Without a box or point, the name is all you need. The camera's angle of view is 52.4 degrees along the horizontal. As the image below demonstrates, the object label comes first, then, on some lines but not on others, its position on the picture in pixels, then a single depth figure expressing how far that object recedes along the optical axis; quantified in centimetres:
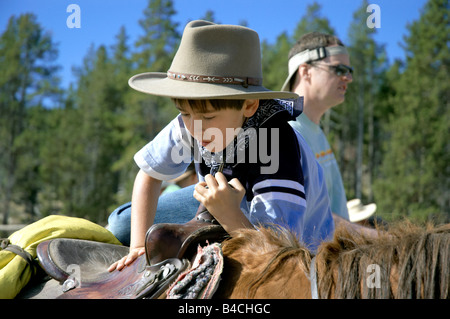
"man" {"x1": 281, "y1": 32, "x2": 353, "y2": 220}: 377
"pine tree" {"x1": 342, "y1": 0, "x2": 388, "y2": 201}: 3472
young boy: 179
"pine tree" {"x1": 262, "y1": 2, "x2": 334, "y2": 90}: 3019
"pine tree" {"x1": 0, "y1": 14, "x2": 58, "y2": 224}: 3056
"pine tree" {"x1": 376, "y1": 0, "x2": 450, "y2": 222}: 2478
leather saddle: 158
